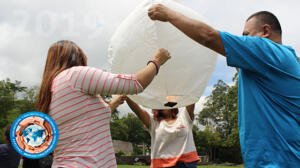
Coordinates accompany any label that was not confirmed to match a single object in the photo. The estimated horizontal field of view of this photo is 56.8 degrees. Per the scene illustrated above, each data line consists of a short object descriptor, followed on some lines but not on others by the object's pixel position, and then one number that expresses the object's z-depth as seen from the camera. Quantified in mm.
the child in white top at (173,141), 3848
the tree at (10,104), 38312
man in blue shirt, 1821
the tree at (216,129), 54562
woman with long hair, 1826
